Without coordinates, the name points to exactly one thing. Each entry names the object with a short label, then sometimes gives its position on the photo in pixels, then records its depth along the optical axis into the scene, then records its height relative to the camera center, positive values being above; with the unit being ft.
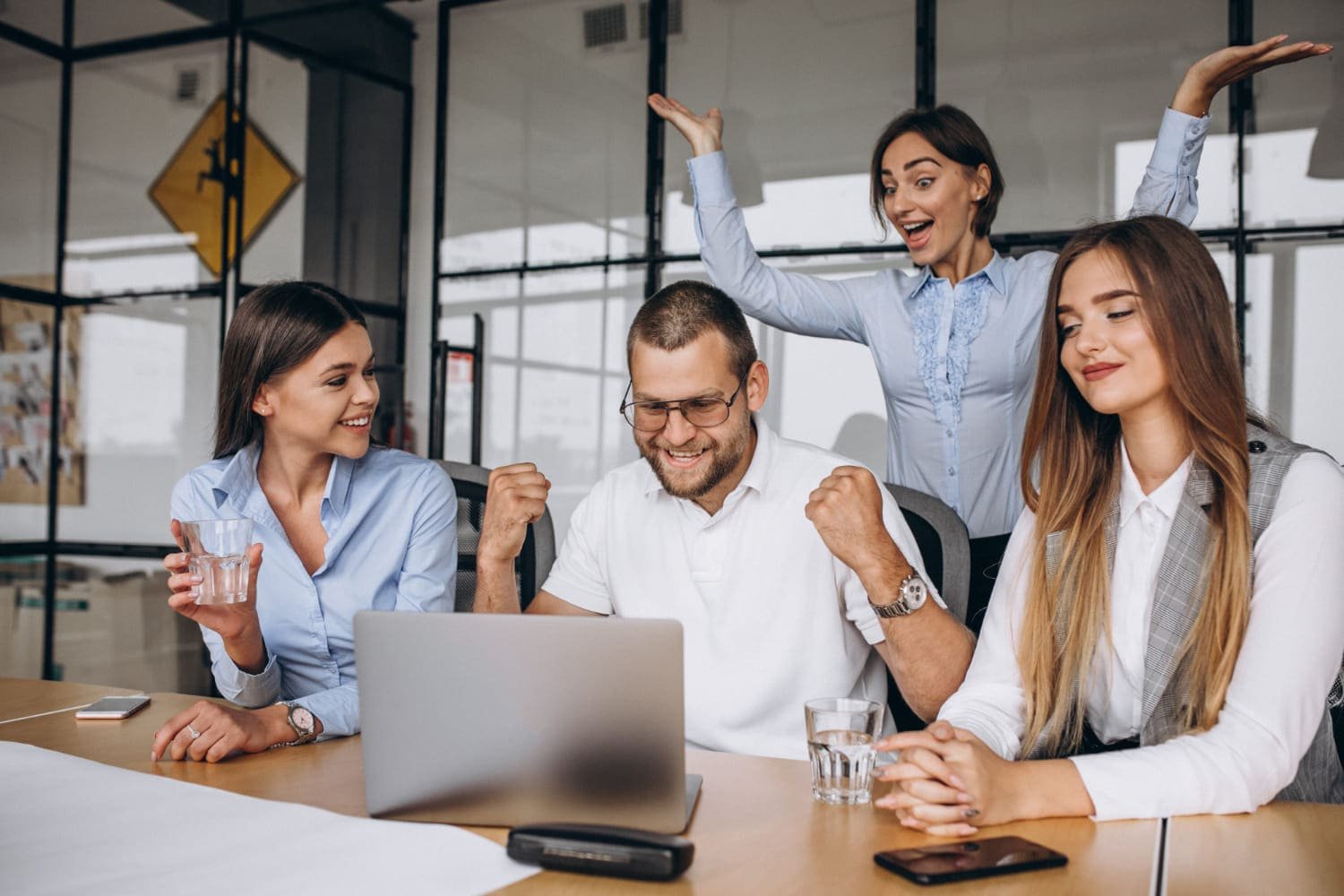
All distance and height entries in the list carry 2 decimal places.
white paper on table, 3.01 -1.19
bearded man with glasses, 5.59 -0.44
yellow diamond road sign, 15.78 +3.97
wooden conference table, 3.04 -1.16
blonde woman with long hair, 4.02 -0.36
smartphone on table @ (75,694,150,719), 5.12 -1.23
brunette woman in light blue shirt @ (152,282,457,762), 6.07 -0.19
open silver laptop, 3.28 -0.80
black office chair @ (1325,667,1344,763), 4.67 -0.96
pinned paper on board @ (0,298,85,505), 14.90 +0.64
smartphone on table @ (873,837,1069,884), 3.03 -1.12
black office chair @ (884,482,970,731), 5.53 -0.39
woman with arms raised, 8.03 +1.32
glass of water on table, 3.73 -0.95
